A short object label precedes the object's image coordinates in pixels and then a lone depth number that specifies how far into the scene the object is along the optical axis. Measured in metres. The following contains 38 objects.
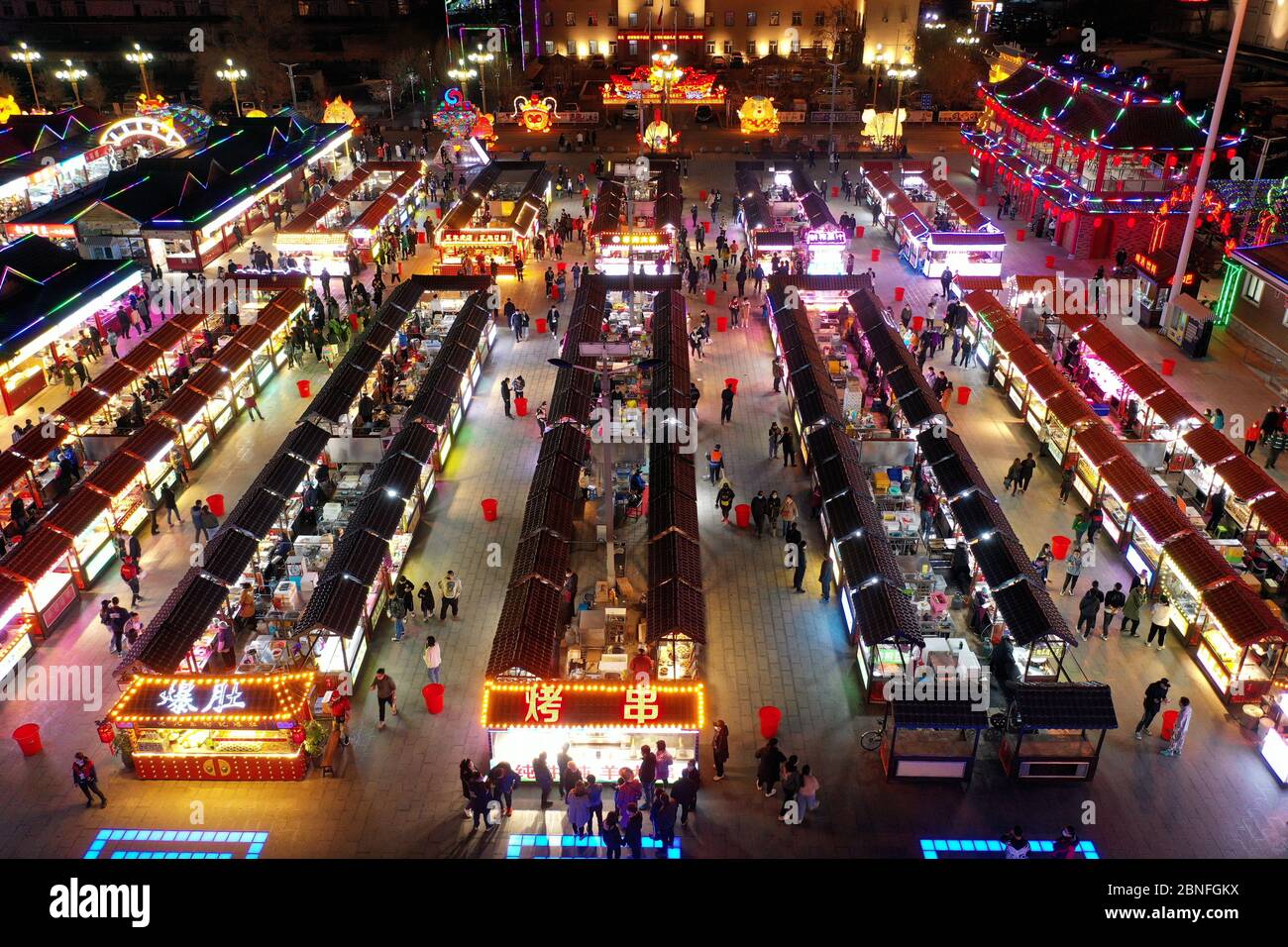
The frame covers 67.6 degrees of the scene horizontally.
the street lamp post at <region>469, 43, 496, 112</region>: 54.36
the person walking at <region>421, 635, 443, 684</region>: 16.28
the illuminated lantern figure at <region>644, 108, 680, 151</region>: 46.69
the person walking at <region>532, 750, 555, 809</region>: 14.05
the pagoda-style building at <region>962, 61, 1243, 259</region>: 34.09
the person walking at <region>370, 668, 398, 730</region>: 15.66
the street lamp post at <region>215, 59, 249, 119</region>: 54.34
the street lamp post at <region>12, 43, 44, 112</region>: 56.96
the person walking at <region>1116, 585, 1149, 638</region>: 17.28
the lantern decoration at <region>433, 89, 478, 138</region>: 45.56
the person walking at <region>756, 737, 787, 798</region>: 14.14
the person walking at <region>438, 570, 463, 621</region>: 18.22
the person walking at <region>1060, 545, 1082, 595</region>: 18.62
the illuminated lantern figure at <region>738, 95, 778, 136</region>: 49.16
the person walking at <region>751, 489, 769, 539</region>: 20.75
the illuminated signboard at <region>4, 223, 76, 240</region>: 34.84
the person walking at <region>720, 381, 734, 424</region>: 25.19
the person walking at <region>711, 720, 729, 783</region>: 14.45
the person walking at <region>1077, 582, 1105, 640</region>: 17.34
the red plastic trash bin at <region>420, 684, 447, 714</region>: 15.95
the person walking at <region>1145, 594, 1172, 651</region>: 17.16
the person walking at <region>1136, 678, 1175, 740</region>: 15.04
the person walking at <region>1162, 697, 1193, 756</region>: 14.78
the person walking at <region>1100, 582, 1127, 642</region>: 17.48
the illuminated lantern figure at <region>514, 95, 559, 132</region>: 51.47
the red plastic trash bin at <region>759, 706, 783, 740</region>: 15.16
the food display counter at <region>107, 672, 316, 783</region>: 14.44
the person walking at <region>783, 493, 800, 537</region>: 20.55
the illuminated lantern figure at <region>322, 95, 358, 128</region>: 49.94
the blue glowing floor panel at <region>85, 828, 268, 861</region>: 13.47
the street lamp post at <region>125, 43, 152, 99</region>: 54.61
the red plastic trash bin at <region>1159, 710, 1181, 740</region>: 15.16
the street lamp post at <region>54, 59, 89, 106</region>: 58.62
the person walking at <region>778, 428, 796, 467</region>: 23.48
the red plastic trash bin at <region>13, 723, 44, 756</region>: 15.05
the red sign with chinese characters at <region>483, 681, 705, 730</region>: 14.24
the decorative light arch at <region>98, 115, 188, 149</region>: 45.27
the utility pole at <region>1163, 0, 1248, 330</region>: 24.92
